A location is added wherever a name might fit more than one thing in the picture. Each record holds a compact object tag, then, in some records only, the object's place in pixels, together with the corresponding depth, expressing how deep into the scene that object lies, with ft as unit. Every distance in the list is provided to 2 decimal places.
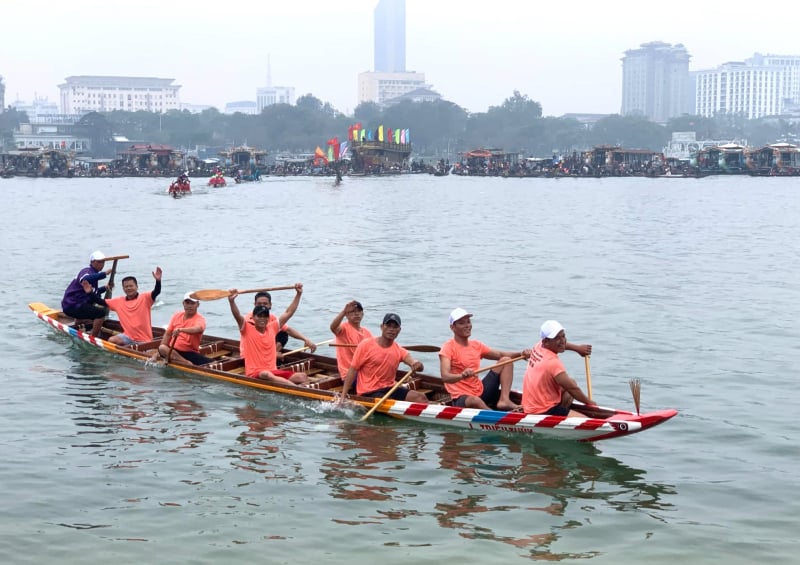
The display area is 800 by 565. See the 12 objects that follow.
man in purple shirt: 57.14
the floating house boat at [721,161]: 343.89
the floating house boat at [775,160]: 328.90
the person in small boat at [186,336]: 50.16
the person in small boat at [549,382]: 36.29
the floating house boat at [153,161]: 351.87
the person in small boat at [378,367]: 41.93
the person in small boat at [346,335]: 44.21
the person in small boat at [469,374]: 40.09
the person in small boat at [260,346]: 46.42
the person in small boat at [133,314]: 54.03
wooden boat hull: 37.06
